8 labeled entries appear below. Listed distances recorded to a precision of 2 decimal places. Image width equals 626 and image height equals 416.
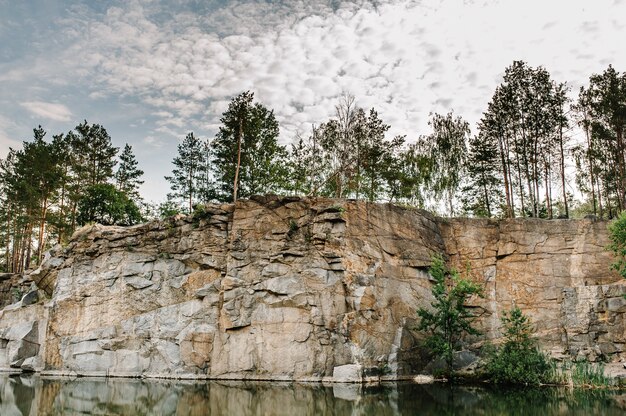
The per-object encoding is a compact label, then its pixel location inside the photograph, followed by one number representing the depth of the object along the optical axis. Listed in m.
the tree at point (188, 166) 43.97
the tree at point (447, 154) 39.81
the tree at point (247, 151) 37.97
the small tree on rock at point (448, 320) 25.61
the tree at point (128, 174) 47.47
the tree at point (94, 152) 44.38
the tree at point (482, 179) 36.94
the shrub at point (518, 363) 23.16
